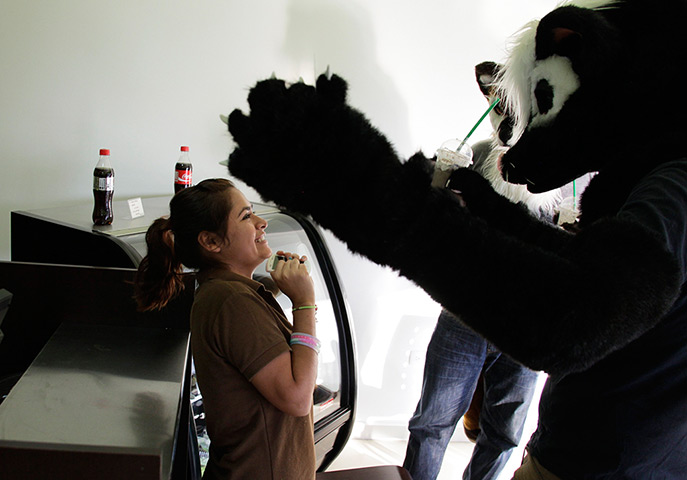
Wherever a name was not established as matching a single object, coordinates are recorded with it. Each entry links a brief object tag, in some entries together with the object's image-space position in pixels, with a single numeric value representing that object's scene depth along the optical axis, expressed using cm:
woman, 99
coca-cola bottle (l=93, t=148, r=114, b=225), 153
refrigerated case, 148
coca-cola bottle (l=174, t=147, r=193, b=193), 193
